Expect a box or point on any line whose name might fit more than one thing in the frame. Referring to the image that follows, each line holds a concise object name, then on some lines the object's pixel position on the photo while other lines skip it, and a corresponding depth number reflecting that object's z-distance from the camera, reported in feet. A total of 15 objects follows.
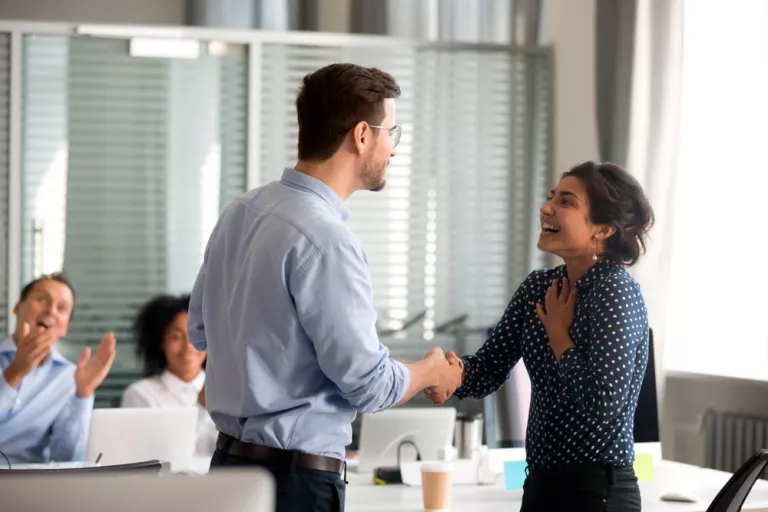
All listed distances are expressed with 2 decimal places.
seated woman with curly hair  21.24
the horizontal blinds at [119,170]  25.45
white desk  14.25
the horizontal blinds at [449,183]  27.10
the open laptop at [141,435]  16.83
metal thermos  19.40
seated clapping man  19.08
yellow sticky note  16.17
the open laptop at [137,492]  6.55
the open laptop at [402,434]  17.73
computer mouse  14.63
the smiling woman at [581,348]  11.35
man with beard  10.33
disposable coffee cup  13.88
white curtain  25.49
